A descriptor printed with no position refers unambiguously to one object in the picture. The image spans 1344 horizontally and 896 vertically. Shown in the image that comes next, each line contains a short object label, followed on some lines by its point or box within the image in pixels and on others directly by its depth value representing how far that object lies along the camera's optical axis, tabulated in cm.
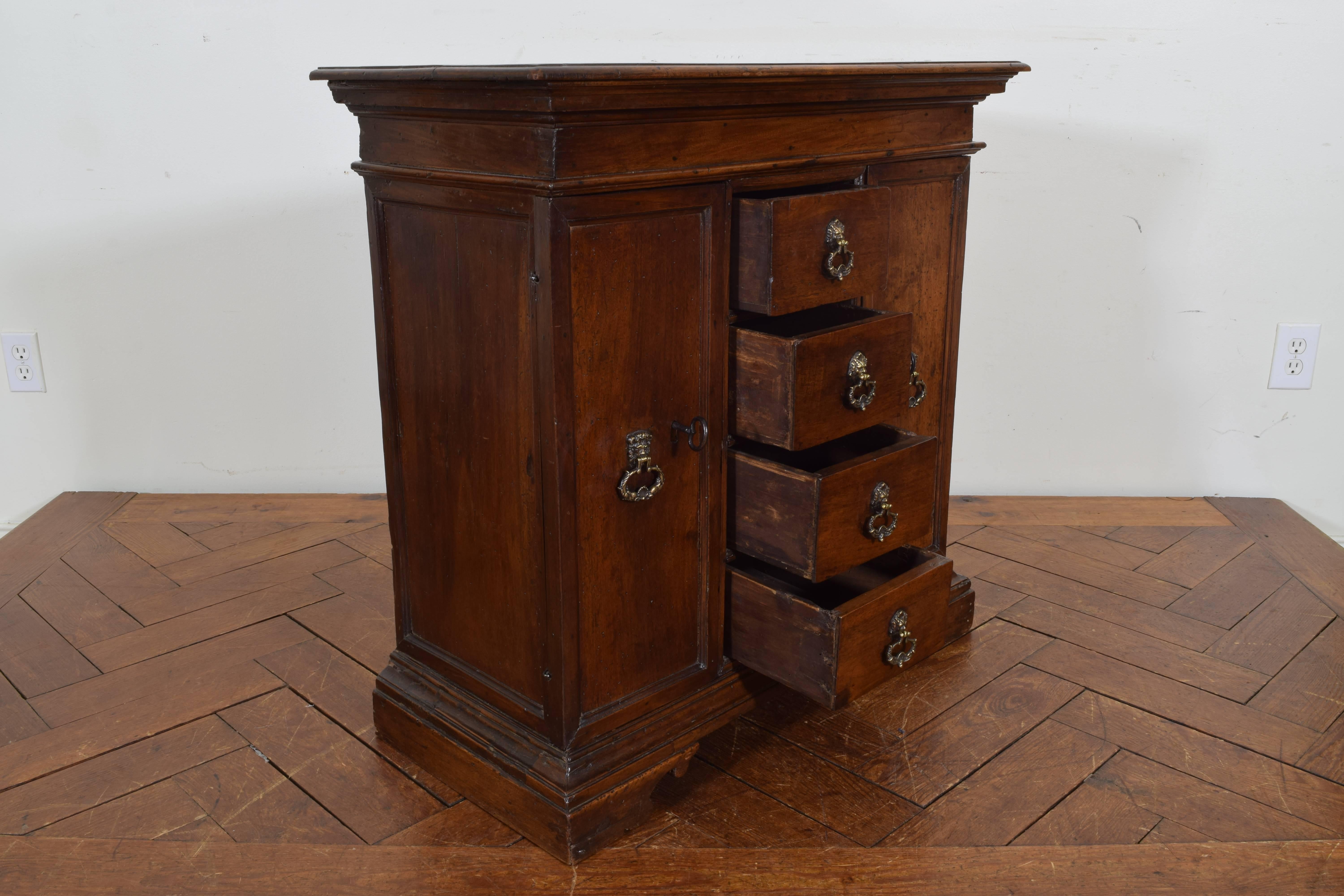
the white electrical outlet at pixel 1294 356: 232
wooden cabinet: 114
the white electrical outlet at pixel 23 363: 232
